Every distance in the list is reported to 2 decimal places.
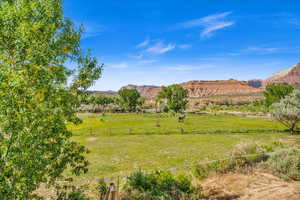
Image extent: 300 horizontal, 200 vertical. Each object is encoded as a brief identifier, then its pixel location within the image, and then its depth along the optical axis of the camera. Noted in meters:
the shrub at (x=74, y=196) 7.71
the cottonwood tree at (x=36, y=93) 5.31
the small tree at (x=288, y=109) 29.77
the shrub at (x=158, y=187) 9.86
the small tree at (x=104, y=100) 98.85
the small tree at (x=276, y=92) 55.94
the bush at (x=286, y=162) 11.98
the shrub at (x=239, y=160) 13.27
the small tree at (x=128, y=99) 90.75
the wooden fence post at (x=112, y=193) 7.55
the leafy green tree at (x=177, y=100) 54.09
